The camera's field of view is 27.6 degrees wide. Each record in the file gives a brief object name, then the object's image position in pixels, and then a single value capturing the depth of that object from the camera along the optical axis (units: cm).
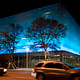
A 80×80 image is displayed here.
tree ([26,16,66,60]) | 2934
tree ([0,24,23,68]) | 3559
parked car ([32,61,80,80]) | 1170
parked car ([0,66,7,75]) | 1861
